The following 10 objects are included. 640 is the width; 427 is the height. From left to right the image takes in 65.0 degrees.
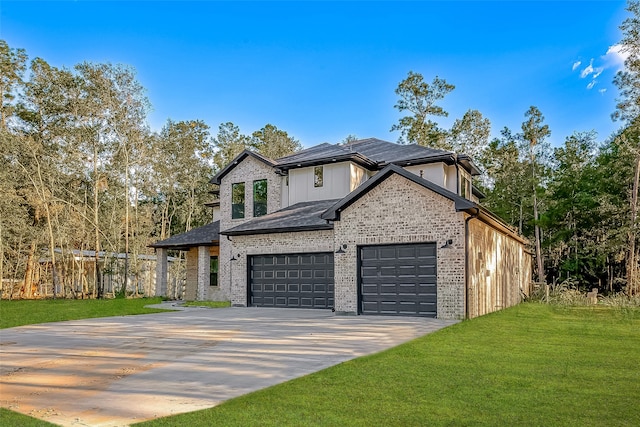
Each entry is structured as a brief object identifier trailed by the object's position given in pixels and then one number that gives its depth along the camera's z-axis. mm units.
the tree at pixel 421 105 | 42281
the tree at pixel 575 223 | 32750
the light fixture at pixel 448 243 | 14609
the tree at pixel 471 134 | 42562
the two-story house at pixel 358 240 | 14945
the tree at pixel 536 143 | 35928
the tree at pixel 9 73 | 32562
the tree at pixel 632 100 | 26000
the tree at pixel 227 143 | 47562
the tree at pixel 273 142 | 48625
